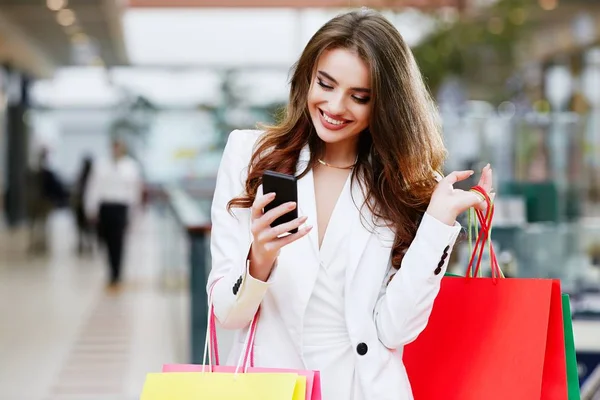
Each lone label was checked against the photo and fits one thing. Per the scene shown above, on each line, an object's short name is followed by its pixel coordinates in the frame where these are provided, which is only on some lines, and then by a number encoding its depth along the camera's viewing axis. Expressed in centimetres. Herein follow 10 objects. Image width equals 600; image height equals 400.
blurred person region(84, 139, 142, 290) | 1138
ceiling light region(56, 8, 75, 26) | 1683
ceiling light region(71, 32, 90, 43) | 1977
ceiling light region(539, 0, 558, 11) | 1384
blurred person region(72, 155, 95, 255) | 1521
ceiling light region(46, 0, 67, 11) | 1555
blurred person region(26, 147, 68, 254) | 1576
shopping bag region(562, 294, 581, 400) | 193
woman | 184
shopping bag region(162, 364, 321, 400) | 173
